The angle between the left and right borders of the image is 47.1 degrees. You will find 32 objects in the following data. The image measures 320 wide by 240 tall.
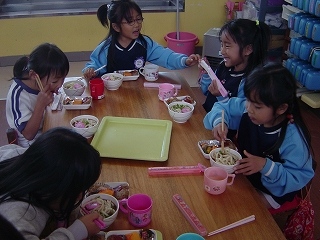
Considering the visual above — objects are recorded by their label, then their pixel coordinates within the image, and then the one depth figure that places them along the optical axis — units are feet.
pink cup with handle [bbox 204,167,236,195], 3.80
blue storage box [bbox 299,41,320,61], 9.82
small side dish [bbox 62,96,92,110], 5.50
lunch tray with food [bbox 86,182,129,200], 3.81
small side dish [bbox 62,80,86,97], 5.89
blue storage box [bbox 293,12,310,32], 10.05
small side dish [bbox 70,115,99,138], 4.76
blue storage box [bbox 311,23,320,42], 9.33
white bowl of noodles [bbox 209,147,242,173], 4.09
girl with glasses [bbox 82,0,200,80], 6.95
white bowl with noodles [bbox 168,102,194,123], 5.16
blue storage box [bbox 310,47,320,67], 9.46
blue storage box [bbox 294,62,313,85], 10.15
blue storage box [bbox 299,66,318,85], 9.92
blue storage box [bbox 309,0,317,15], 9.34
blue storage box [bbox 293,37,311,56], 10.11
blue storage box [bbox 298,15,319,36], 9.80
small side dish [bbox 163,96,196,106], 5.72
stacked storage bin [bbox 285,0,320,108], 9.50
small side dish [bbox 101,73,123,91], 6.17
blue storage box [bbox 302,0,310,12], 9.63
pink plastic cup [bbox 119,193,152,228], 3.42
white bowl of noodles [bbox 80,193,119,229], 3.54
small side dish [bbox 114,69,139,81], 6.61
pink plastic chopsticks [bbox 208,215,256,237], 3.39
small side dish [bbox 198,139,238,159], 4.50
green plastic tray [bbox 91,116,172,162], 4.47
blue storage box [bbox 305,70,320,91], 9.75
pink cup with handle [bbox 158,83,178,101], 5.83
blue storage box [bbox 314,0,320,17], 9.19
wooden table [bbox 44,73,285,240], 3.48
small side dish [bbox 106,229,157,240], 3.31
